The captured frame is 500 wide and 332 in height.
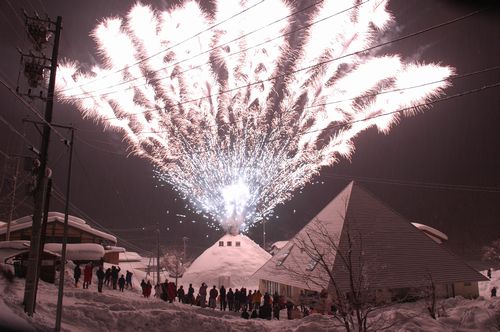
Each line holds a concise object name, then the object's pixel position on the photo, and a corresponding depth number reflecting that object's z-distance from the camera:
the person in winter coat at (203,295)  24.67
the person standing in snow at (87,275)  24.42
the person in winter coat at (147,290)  25.56
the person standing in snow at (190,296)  25.70
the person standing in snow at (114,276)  26.73
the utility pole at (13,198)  32.96
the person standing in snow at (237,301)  23.48
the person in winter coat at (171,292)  24.35
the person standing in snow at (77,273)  24.24
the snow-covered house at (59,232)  34.84
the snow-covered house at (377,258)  23.88
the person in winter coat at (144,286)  25.58
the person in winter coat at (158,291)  26.82
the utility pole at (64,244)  13.60
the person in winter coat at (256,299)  23.33
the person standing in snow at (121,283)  26.53
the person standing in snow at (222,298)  23.83
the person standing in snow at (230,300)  23.89
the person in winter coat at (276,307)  21.63
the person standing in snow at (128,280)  28.52
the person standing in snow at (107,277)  27.29
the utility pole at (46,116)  14.82
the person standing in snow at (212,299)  23.56
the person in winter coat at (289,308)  21.51
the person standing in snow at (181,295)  26.36
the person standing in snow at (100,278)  24.07
